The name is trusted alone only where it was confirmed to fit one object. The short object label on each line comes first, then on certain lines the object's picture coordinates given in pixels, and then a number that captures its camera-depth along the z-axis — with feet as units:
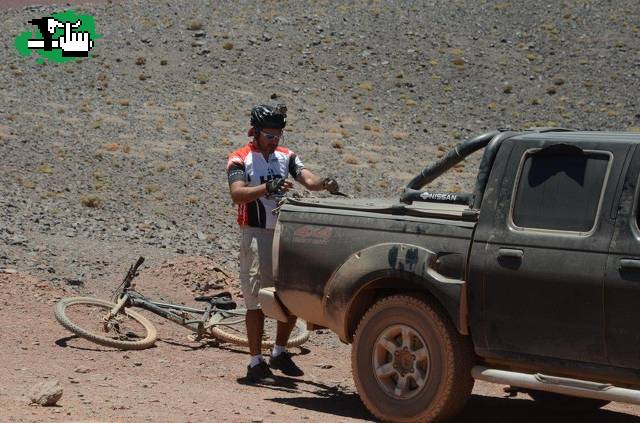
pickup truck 22.65
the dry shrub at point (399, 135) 116.26
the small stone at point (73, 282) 41.29
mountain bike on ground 34.73
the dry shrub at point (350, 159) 99.91
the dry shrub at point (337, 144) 105.91
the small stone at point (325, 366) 34.37
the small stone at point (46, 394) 24.80
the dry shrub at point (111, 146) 91.50
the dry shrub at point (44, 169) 77.88
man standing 30.37
